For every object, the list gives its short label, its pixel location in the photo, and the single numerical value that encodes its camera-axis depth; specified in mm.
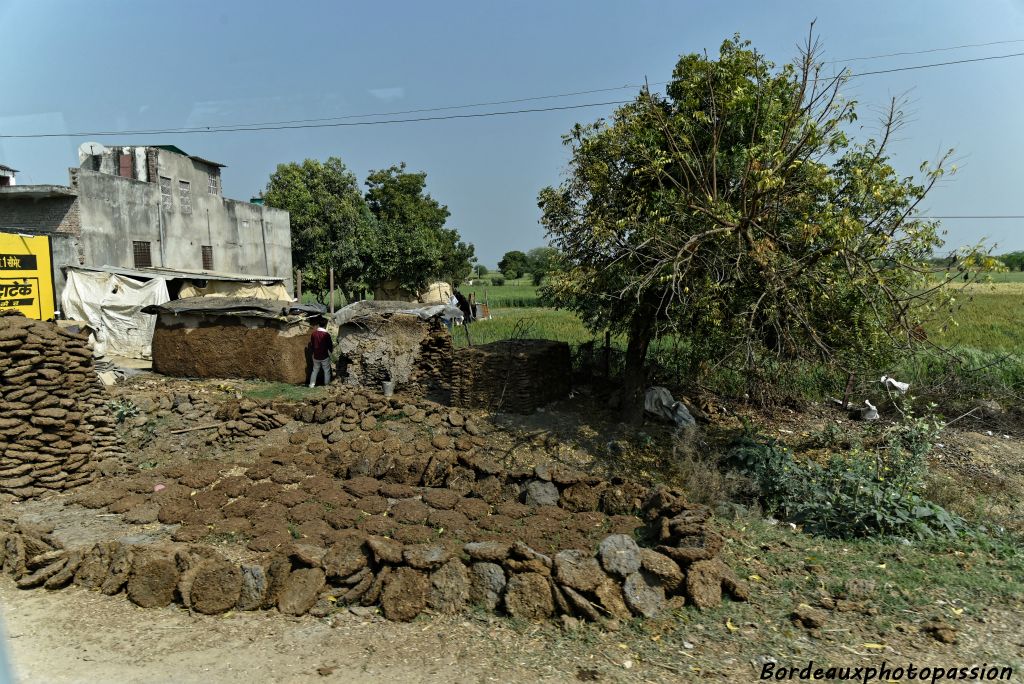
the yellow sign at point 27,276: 15586
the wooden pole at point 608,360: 13891
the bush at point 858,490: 7453
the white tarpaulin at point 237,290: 21719
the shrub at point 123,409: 11094
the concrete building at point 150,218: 20234
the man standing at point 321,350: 14297
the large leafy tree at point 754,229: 8586
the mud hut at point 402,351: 13422
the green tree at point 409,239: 31250
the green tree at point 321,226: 34906
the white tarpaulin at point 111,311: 18688
